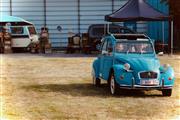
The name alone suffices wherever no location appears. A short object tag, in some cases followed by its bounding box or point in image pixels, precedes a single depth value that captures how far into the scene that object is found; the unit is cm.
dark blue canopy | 2661
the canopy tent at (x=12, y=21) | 3300
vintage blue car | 1288
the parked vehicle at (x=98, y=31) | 3016
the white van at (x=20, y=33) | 3219
